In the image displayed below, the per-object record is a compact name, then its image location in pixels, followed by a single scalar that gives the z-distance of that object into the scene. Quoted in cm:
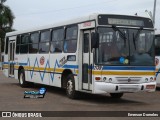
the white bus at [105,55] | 1399
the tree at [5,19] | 6244
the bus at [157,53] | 2089
